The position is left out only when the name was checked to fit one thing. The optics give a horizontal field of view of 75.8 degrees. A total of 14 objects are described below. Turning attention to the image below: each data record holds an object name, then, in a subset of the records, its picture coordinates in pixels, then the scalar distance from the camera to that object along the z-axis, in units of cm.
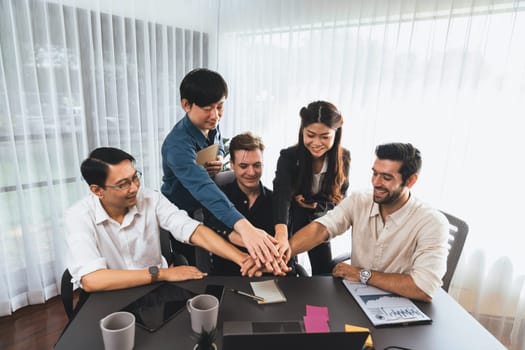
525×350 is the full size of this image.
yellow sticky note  112
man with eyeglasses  135
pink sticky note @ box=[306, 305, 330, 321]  119
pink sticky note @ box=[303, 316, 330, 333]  111
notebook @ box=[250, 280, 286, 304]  126
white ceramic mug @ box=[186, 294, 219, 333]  105
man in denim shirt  150
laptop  84
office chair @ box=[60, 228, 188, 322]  148
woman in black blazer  194
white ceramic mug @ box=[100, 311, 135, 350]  95
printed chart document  117
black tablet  112
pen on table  126
